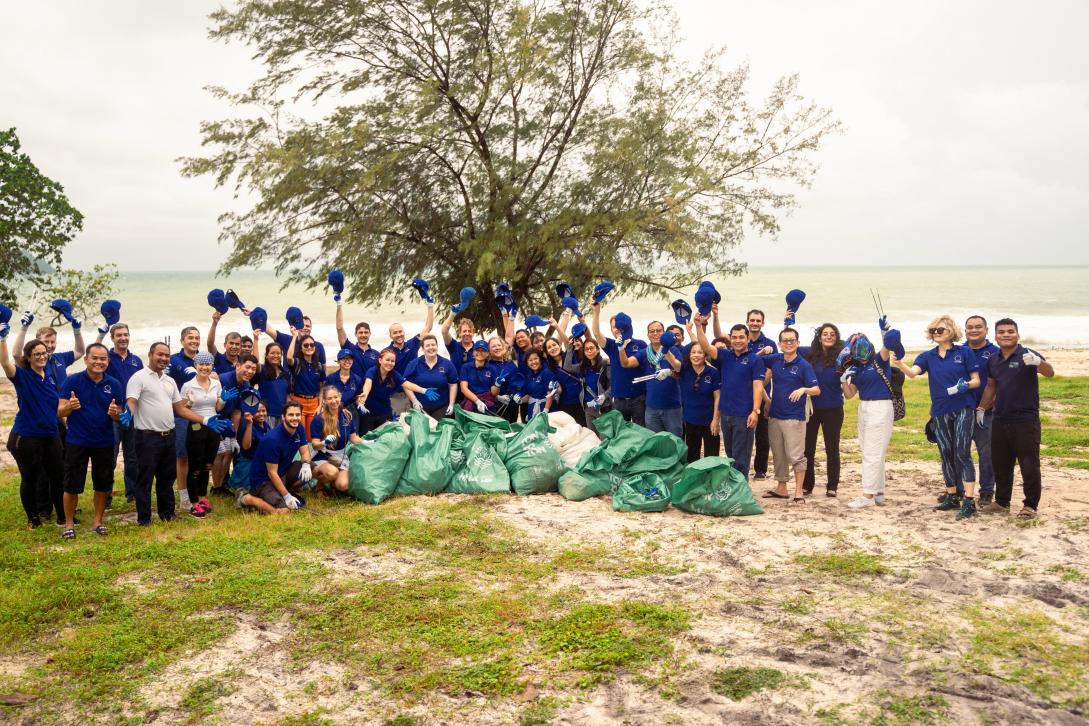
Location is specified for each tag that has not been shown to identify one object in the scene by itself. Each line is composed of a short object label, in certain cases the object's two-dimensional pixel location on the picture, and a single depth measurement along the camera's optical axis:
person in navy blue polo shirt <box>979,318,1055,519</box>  5.62
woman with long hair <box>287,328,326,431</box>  6.90
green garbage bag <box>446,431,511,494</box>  6.66
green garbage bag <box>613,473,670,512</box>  6.13
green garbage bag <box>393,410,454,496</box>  6.60
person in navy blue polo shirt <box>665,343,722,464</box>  6.70
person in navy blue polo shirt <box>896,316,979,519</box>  5.85
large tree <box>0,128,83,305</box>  15.15
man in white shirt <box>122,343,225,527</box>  5.69
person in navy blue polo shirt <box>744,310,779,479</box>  6.80
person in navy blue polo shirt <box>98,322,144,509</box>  6.35
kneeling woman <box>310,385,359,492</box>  6.48
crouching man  6.14
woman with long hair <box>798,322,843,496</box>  6.50
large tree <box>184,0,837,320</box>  11.36
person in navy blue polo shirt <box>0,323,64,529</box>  5.76
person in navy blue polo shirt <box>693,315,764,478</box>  6.43
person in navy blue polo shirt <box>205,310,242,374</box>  7.00
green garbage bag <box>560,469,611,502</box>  6.49
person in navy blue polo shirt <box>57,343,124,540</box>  5.60
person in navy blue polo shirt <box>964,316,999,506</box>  5.87
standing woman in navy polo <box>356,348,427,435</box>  7.43
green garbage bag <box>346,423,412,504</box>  6.47
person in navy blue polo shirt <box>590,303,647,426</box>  7.24
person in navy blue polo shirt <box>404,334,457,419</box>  7.49
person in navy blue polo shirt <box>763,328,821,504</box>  6.35
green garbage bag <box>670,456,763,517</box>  6.00
